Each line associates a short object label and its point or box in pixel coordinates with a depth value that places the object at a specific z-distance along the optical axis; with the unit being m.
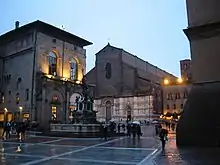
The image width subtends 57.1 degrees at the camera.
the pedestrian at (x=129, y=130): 20.64
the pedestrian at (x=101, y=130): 18.81
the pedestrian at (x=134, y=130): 18.74
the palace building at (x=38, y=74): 28.51
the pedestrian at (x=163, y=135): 11.47
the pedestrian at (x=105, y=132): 17.16
